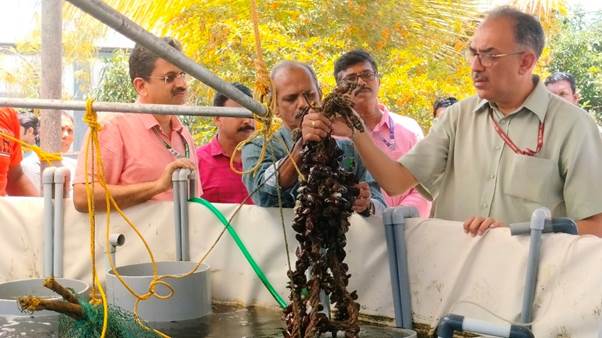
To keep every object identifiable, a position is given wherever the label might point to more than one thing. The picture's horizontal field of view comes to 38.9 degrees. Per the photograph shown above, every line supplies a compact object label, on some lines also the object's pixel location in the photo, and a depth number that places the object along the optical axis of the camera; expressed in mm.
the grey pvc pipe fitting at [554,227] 3480
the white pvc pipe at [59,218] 4887
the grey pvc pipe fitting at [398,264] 3941
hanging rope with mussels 3240
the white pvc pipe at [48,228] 4918
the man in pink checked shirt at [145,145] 4703
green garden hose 4406
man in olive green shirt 4051
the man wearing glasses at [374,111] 5867
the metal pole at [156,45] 2859
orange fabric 6039
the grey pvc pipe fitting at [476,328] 2889
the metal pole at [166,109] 3393
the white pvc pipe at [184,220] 4637
